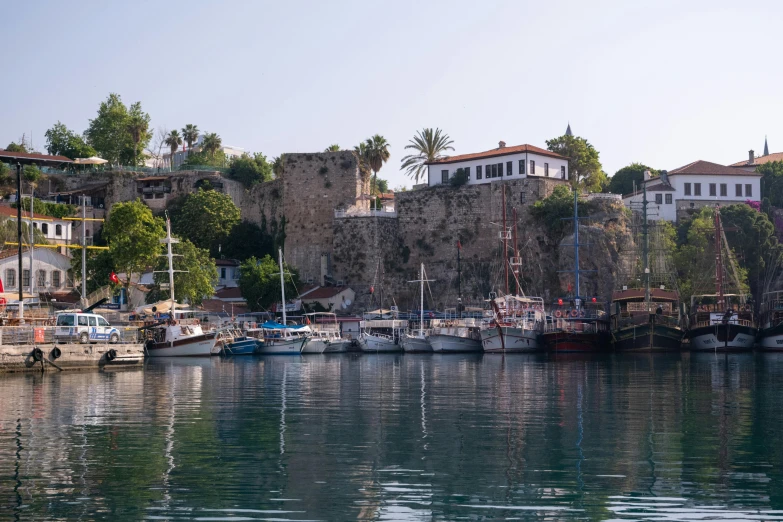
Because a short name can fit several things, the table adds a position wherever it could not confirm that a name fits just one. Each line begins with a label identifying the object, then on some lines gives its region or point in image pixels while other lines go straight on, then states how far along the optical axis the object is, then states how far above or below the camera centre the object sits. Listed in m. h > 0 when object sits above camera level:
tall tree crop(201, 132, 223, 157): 101.06 +15.82
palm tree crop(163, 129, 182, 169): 102.62 +16.45
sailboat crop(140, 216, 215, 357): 58.81 -1.65
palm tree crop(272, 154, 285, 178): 94.07 +12.75
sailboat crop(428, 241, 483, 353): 66.56 -1.95
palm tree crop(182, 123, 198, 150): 103.31 +17.21
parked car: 46.53 -0.77
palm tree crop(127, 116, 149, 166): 97.94 +16.82
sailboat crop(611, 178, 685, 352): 62.75 -1.03
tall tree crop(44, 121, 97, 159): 98.50 +15.85
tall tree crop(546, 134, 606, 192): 88.06 +11.78
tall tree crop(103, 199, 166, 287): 68.88 +4.85
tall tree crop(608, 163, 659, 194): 89.75 +10.51
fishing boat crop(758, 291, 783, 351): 62.28 -1.69
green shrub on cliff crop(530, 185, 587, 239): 75.81 +6.52
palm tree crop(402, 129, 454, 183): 90.25 +13.44
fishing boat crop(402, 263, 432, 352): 67.06 -2.37
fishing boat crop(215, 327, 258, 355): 63.41 -2.11
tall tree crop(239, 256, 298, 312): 75.06 +1.71
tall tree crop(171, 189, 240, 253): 83.94 +7.15
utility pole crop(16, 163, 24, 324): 48.79 +4.52
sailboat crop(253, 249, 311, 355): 65.12 -1.82
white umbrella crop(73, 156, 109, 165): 91.81 +13.10
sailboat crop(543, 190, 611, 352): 64.12 -1.65
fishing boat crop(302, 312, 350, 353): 66.69 -1.89
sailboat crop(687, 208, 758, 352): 62.16 -1.36
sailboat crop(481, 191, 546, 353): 64.81 -1.49
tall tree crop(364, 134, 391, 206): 91.06 +13.27
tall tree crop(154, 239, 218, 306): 68.81 +2.29
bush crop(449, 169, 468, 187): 80.81 +9.59
